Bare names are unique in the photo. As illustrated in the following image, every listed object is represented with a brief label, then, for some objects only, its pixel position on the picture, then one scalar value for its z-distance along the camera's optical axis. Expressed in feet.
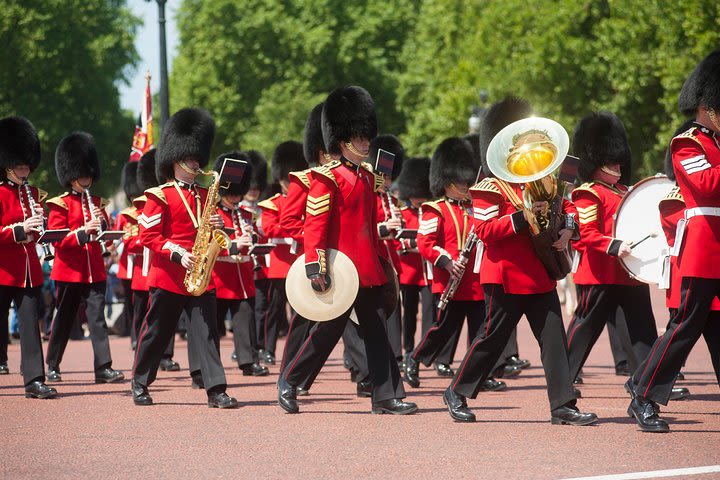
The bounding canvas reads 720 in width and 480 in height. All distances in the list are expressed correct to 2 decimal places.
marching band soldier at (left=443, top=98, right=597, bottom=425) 45.93
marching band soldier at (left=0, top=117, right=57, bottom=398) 57.77
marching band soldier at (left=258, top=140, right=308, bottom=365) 72.23
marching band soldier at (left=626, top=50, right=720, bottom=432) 42.91
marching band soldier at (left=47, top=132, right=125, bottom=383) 64.75
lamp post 104.01
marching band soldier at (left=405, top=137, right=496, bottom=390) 61.11
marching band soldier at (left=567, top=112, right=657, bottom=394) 55.57
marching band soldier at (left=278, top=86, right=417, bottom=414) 49.26
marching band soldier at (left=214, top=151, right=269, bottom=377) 68.54
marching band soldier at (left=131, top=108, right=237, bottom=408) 52.90
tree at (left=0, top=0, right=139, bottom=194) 226.38
